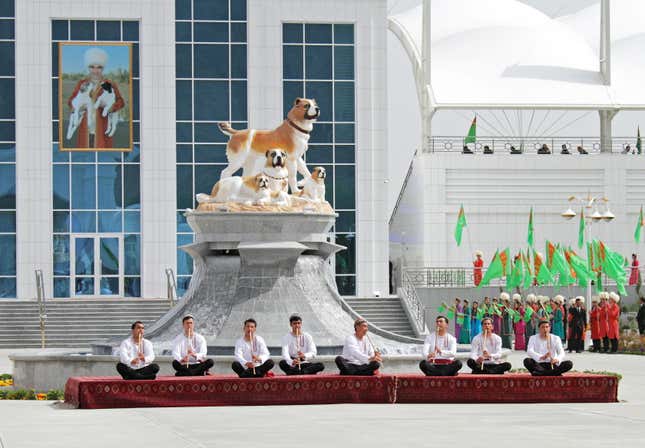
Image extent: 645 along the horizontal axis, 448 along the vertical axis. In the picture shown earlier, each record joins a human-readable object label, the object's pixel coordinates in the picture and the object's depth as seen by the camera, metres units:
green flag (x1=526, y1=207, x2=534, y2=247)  63.88
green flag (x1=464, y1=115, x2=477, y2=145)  70.69
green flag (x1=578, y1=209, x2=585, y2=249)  62.68
